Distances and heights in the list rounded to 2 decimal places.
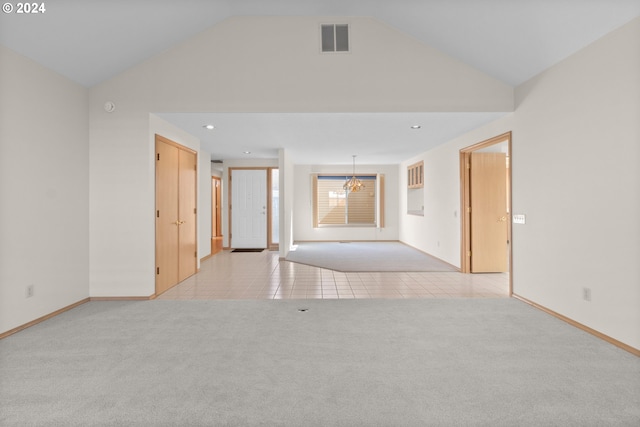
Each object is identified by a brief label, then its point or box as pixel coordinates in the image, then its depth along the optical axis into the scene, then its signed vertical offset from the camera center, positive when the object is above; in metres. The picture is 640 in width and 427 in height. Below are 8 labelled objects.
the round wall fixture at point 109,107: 4.08 +1.29
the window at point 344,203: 10.09 +0.28
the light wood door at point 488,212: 5.56 -0.01
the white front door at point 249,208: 8.73 +0.13
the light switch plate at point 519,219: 4.00 -0.09
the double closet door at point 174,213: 4.41 +0.00
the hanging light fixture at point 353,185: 8.82 +0.74
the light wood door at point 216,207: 11.21 +0.22
